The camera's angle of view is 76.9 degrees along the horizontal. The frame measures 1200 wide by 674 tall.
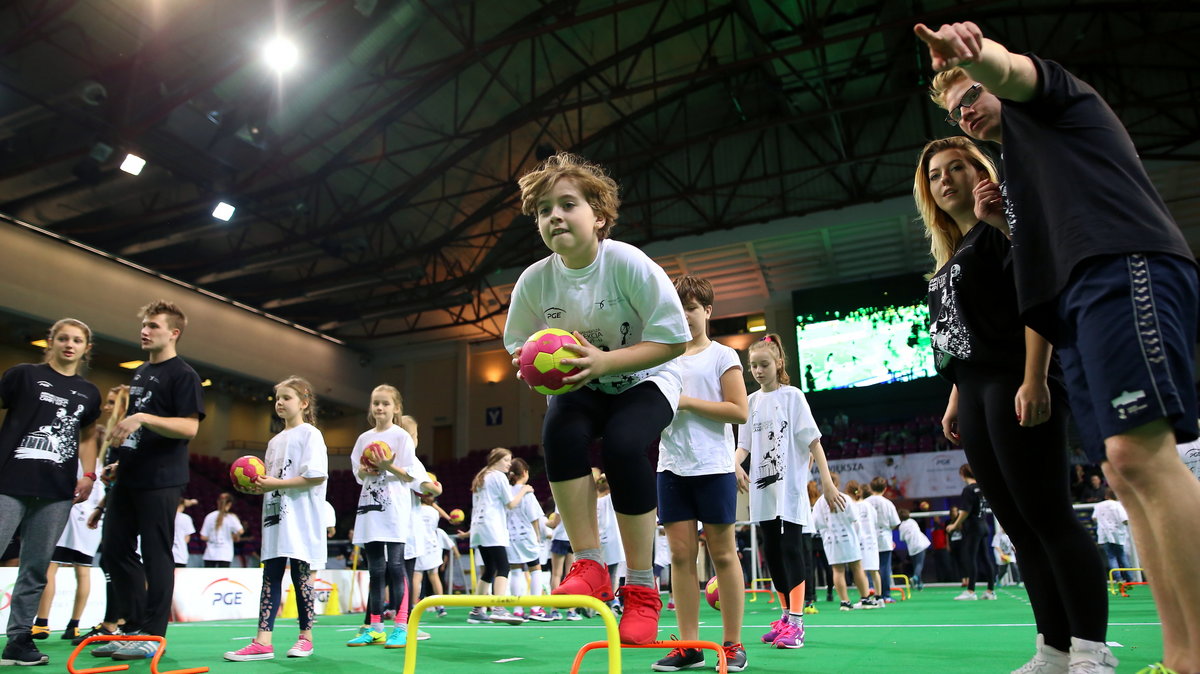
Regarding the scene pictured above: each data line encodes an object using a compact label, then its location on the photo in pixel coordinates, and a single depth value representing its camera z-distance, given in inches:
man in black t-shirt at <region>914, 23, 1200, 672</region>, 64.1
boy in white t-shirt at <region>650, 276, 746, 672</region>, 128.3
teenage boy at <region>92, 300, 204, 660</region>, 159.9
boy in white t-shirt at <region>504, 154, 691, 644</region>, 90.0
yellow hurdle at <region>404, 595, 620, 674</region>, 68.5
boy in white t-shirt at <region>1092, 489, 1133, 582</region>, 401.4
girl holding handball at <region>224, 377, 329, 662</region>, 175.3
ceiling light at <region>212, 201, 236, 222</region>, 609.9
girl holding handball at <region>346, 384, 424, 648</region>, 227.9
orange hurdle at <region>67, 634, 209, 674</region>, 135.5
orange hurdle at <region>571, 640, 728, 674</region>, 92.1
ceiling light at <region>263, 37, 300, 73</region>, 459.8
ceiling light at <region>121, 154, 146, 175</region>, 521.7
